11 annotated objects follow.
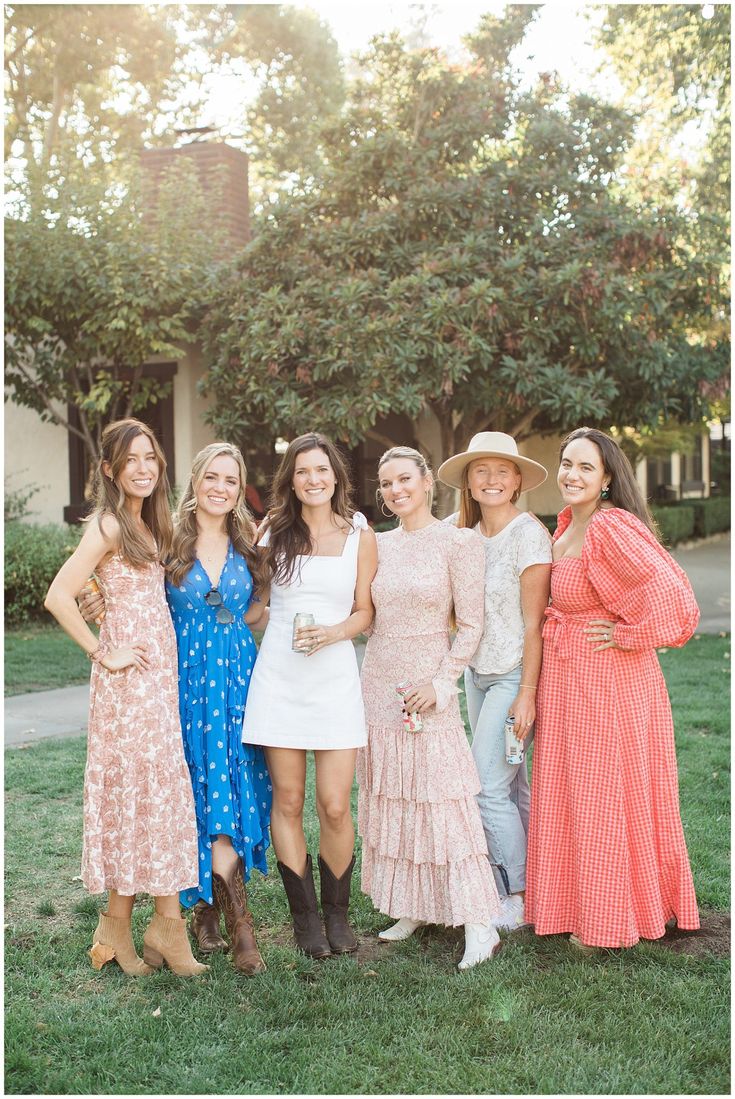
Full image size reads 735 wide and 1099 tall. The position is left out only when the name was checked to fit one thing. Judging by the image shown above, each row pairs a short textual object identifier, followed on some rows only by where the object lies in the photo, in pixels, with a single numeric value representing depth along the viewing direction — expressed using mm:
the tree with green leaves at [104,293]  11430
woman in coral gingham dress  3914
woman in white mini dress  3971
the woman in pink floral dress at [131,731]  3789
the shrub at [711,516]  22469
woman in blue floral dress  3969
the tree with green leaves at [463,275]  10211
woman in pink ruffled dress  3996
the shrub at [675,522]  19547
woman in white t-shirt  4141
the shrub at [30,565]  11578
